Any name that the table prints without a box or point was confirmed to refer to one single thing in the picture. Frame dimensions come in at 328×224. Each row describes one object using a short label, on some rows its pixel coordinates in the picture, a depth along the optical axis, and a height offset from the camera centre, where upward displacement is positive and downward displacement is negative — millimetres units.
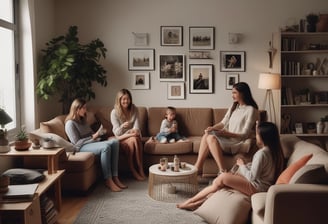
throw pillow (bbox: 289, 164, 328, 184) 2805 -618
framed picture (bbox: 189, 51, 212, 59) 6418 +451
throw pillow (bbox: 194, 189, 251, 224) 3291 -1000
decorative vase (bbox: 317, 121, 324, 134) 6308 -659
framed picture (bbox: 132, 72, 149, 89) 6445 +64
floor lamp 5988 +31
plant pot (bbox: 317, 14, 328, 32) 6180 +874
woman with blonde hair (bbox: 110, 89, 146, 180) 5277 -582
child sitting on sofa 5550 -611
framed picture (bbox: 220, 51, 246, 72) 6418 +342
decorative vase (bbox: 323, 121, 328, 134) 6316 -668
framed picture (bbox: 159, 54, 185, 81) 6426 +257
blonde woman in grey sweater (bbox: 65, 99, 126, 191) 4844 -699
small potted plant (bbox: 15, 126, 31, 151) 3852 -526
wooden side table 2828 -818
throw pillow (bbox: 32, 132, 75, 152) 4264 -579
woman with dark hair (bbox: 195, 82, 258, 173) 4996 -593
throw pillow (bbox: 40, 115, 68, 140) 4675 -480
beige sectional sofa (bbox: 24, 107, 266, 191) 4480 -763
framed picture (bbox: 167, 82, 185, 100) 6457 -108
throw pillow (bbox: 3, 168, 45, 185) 3479 -762
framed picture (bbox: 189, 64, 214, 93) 6441 +87
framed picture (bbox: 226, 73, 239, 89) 6445 +84
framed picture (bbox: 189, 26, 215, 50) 6391 +693
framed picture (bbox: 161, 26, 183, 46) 6383 +739
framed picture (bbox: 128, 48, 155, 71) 6414 +382
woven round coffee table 4295 -1159
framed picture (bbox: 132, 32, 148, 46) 6375 +682
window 4906 +284
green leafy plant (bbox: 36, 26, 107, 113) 5398 +214
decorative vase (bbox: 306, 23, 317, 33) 6223 +809
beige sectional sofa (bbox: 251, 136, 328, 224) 2664 -765
